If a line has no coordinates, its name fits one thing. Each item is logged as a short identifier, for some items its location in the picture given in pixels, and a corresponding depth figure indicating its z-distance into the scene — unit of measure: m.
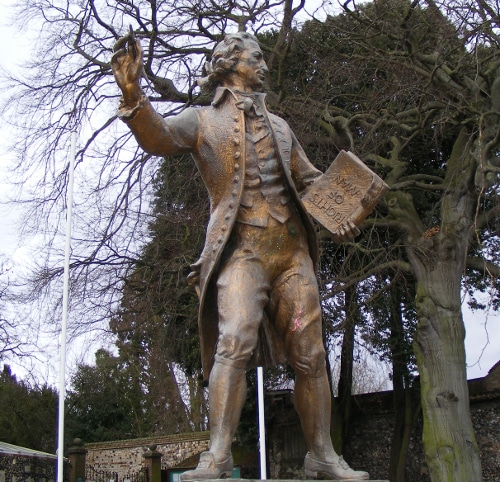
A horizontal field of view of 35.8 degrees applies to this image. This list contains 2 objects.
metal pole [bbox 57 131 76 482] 8.96
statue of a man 3.99
